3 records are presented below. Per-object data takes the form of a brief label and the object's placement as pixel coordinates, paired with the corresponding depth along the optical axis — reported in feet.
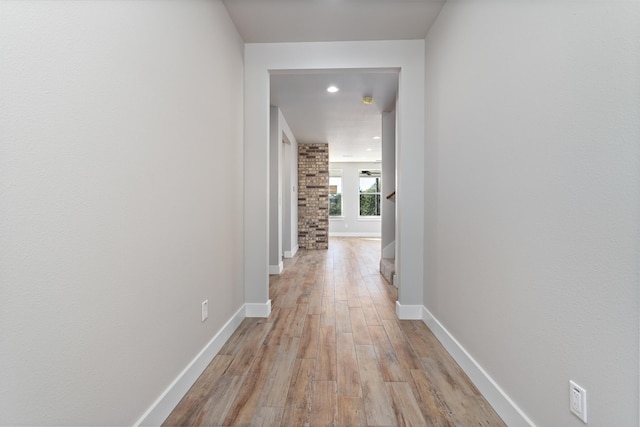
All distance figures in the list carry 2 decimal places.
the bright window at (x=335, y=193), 33.65
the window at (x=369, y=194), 33.65
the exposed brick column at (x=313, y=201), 23.54
